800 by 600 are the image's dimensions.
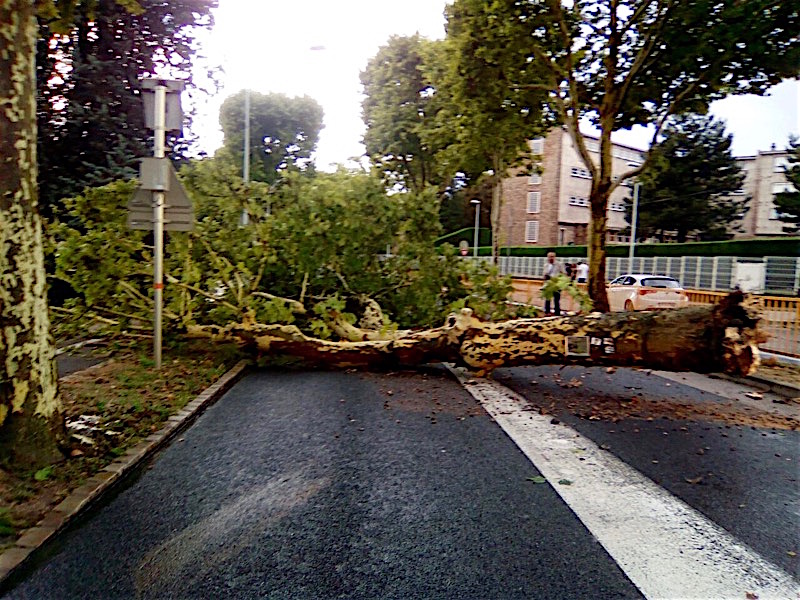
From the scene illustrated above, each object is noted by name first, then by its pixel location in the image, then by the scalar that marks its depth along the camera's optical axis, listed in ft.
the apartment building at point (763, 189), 117.91
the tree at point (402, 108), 84.43
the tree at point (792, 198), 103.53
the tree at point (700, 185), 128.57
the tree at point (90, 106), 43.69
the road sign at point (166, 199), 25.29
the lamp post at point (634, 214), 99.74
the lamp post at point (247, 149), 68.15
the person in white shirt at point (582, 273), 57.64
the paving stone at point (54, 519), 11.00
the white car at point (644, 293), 50.98
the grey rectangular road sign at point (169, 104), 26.09
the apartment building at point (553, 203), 164.55
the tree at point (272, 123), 122.42
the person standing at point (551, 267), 52.93
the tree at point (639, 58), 38.42
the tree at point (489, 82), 43.27
